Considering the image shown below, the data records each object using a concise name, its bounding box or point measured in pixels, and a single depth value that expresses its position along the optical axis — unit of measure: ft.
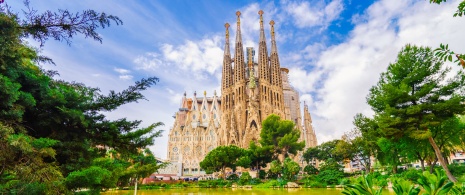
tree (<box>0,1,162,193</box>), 15.79
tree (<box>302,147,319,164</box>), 136.33
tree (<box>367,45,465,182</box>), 47.62
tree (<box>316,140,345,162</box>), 126.93
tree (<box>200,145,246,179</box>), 117.72
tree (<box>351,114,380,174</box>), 62.34
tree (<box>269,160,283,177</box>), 109.23
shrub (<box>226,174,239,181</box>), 117.37
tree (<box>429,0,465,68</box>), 8.07
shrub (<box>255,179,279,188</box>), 96.12
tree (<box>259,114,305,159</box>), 125.70
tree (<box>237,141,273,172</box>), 123.21
